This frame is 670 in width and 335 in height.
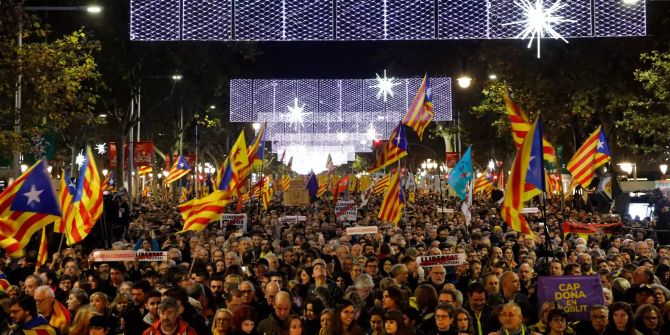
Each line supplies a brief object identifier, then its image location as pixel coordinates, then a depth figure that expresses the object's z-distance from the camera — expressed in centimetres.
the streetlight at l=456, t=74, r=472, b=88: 2750
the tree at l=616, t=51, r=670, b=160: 2708
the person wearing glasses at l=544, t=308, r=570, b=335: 812
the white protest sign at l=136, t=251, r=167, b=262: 1317
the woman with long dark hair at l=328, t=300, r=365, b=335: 815
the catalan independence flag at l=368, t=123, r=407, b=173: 2231
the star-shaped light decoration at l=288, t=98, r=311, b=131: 3752
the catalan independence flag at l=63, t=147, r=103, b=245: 1310
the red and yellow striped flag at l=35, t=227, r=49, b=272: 1221
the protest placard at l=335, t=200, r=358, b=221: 2377
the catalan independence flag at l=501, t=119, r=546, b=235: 1032
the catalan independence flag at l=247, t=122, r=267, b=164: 1942
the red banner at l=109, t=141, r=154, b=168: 3784
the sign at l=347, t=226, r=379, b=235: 1719
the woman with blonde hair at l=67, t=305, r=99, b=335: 841
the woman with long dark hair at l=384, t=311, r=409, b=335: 784
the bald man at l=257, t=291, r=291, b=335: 864
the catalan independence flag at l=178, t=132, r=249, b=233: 1326
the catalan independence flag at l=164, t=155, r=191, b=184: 3033
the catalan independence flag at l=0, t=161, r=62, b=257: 1090
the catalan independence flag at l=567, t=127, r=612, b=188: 1916
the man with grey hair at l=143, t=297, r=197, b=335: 773
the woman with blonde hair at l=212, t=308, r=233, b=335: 804
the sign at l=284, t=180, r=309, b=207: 2958
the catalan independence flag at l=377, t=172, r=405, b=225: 1920
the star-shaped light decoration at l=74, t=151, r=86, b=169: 4493
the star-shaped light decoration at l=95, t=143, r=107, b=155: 5271
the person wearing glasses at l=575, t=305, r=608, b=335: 838
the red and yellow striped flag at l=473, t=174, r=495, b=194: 3453
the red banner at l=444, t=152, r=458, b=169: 5050
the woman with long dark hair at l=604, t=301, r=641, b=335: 823
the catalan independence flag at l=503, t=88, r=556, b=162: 1517
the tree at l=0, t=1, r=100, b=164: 1892
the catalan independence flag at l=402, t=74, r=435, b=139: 2323
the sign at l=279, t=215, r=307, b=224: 2388
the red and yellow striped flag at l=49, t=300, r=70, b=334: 909
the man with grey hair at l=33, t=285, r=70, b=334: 917
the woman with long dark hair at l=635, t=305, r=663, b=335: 848
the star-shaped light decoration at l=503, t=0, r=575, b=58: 1585
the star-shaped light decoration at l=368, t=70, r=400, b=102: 3494
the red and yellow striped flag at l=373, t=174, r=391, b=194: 3288
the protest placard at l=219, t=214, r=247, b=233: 1998
